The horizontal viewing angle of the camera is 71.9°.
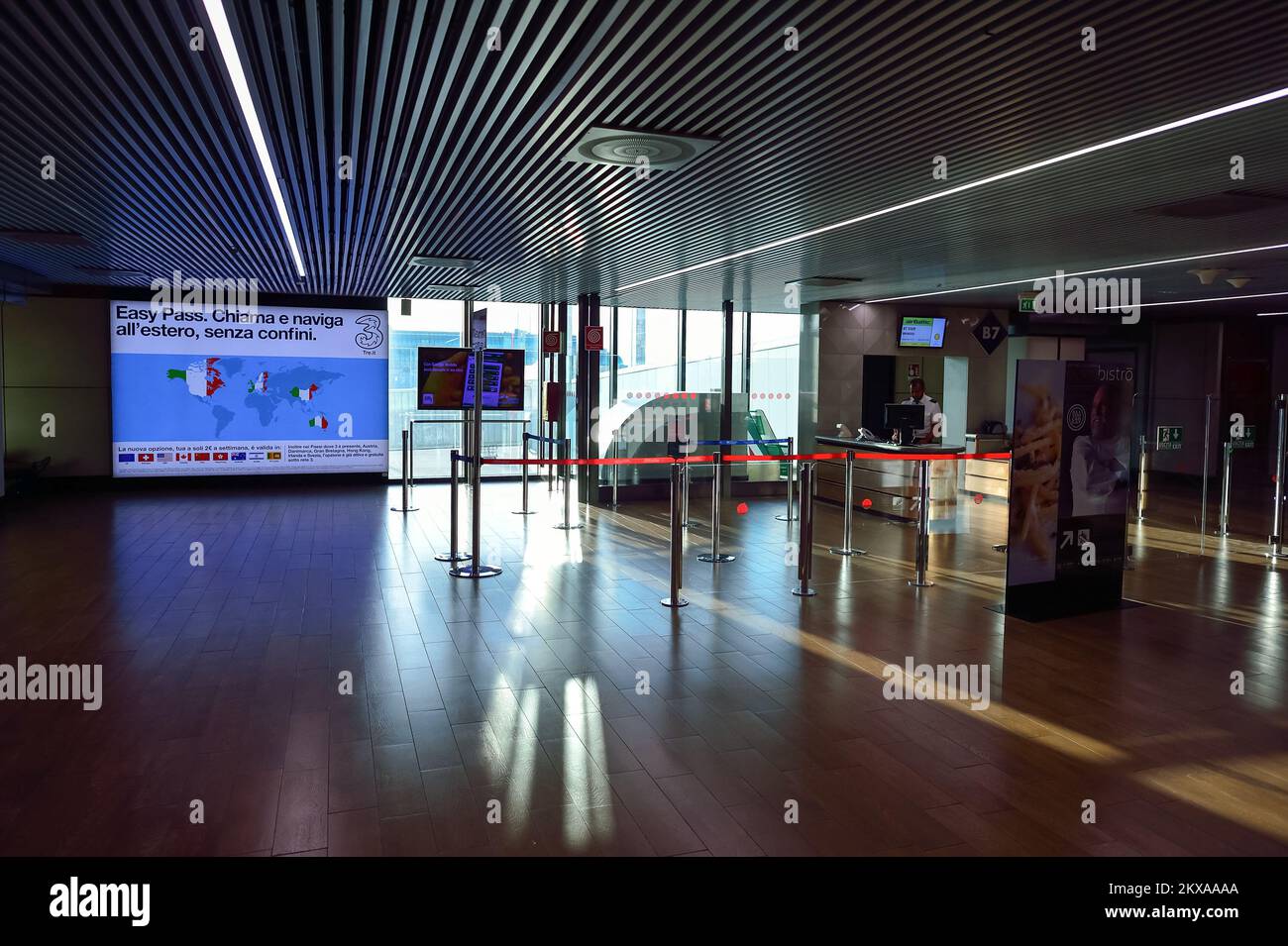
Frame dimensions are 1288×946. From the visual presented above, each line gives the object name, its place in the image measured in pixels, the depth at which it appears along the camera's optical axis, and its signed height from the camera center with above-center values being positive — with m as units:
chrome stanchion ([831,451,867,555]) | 8.22 -0.97
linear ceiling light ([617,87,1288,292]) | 4.39 +1.64
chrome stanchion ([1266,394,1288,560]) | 8.65 -0.73
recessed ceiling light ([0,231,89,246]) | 8.59 +1.70
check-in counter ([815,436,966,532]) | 10.95 -0.77
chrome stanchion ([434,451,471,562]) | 7.86 -0.92
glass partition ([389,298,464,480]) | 14.59 +0.70
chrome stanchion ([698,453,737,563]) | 7.82 -0.98
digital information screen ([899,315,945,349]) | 14.12 +1.46
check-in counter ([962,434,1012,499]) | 13.05 -0.71
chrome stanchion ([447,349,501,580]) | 7.35 -1.00
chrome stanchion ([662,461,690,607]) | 6.45 -0.95
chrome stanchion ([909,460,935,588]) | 7.19 -0.91
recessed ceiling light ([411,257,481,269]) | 9.79 +1.73
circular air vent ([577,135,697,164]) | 5.10 +1.59
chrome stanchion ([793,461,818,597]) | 6.75 -0.87
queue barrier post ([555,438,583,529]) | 10.12 -1.21
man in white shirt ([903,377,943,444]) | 11.06 +0.20
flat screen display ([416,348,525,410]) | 8.88 +0.37
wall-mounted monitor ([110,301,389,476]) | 13.21 +0.35
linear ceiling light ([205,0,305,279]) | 3.60 +1.63
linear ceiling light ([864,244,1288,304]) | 8.75 +1.84
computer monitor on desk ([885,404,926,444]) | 11.08 +0.04
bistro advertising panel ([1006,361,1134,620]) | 6.09 -0.39
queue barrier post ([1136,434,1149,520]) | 11.13 -0.73
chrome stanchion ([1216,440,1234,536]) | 9.61 -0.65
